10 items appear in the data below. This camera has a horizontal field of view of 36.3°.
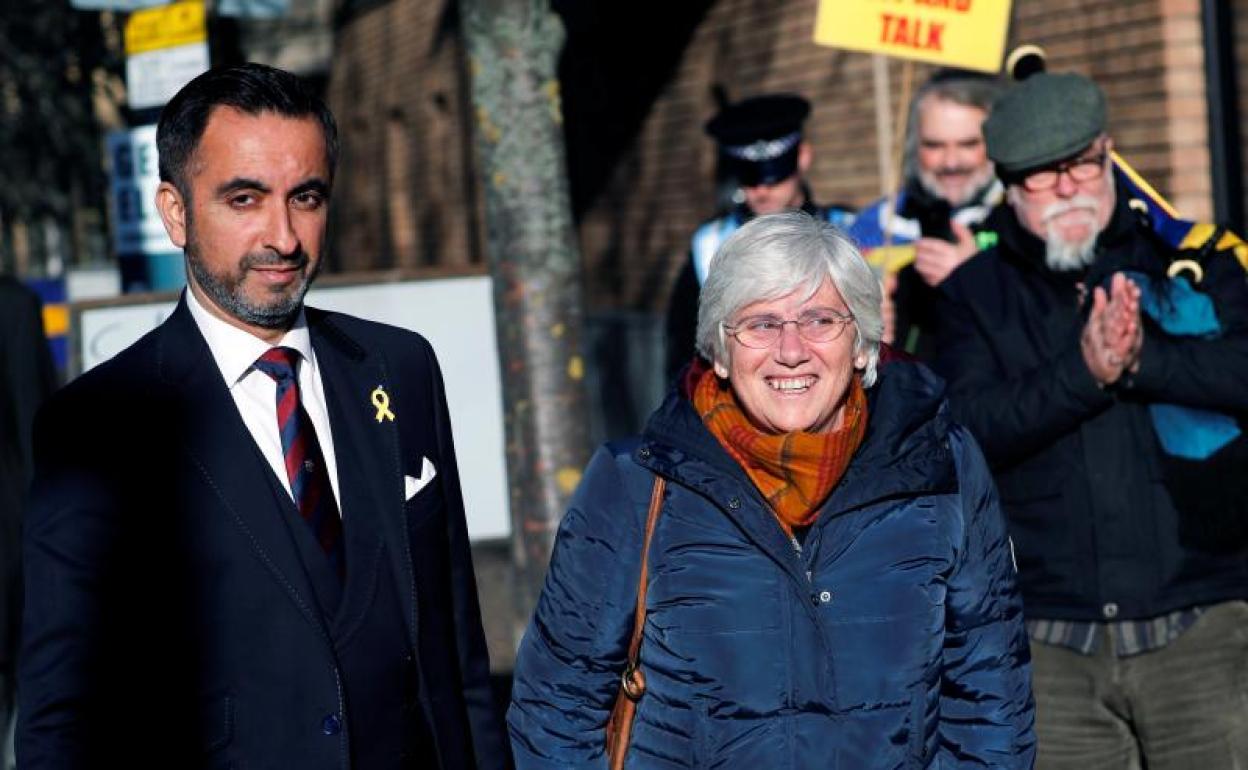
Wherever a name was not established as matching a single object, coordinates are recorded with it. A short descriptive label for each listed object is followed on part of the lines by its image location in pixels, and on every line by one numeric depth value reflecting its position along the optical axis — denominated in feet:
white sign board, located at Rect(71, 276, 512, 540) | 28.96
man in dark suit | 9.54
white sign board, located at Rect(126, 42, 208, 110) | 28.66
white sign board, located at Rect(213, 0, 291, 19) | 29.17
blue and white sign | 29.19
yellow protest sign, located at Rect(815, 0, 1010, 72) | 20.53
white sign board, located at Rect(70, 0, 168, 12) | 27.94
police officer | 20.02
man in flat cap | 13.74
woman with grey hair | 10.63
